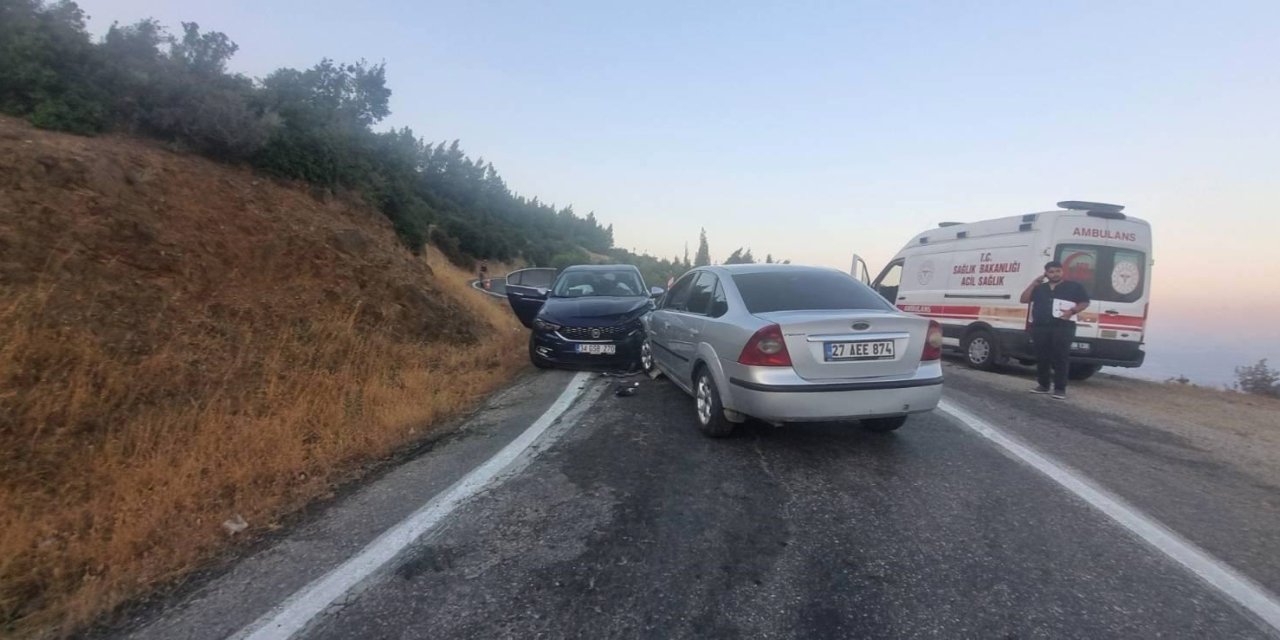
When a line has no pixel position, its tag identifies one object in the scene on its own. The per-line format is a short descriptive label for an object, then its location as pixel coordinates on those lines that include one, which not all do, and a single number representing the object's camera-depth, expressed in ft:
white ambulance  32.37
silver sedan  15.29
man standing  26.91
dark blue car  28.32
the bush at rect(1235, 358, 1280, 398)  38.78
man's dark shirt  26.96
